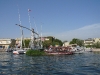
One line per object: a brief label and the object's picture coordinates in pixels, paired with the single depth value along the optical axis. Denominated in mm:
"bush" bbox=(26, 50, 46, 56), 38261
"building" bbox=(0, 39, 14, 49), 98985
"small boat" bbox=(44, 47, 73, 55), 39100
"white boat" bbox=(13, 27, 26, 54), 48262
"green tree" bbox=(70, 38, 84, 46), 94498
